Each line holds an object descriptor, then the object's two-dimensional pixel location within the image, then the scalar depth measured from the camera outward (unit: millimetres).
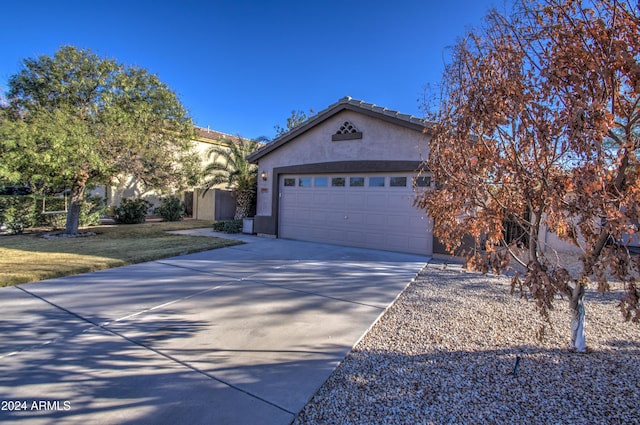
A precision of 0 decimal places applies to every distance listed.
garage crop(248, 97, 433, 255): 9945
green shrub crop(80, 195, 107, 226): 14628
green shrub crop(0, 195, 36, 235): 12188
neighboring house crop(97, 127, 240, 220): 19156
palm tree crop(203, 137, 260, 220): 16438
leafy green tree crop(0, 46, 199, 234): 9562
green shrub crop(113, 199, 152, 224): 17125
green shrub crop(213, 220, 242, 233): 14406
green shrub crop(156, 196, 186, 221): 19156
